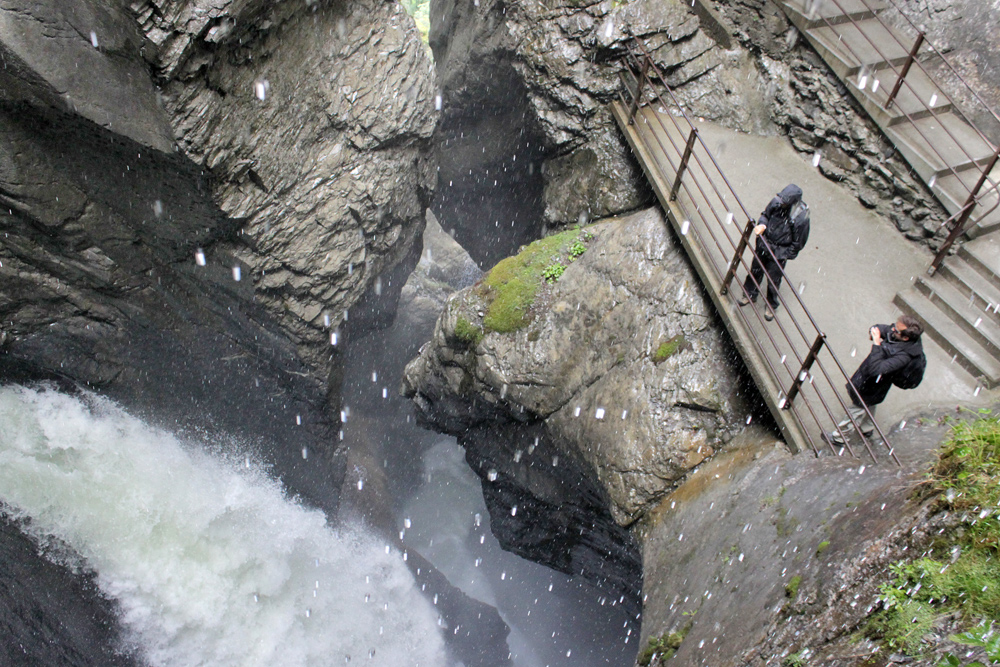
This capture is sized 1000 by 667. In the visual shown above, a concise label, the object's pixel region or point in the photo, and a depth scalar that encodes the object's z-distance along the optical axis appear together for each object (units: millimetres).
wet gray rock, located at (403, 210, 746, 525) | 7367
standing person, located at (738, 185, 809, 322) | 6617
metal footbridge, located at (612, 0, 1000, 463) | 6621
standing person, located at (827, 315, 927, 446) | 5469
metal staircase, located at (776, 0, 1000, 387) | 7117
